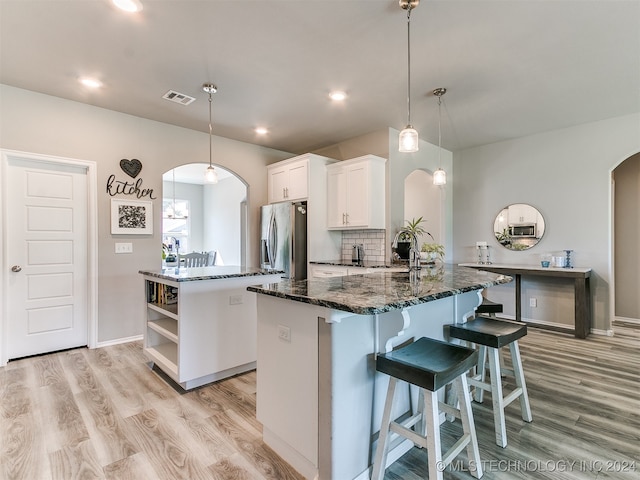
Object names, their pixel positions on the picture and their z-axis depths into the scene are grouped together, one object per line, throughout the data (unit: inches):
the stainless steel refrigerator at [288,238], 172.9
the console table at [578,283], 155.4
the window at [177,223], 352.5
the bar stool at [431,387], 55.1
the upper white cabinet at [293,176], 176.7
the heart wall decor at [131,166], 150.3
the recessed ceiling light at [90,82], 118.8
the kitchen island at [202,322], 101.5
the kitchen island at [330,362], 58.2
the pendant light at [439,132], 127.3
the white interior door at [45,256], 128.2
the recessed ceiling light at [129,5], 79.8
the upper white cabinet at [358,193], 165.0
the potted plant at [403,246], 161.8
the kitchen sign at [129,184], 147.9
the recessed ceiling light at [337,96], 130.5
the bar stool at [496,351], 75.4
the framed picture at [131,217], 148.1
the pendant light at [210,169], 123.3
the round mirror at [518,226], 183.3
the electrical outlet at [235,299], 111.3
